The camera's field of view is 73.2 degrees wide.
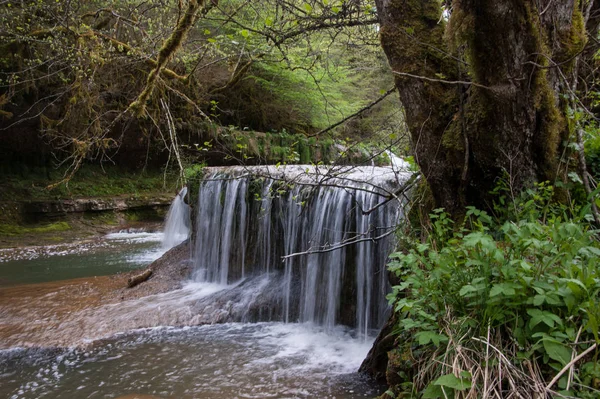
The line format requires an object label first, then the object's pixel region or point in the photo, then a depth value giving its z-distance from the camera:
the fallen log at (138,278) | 7.45
